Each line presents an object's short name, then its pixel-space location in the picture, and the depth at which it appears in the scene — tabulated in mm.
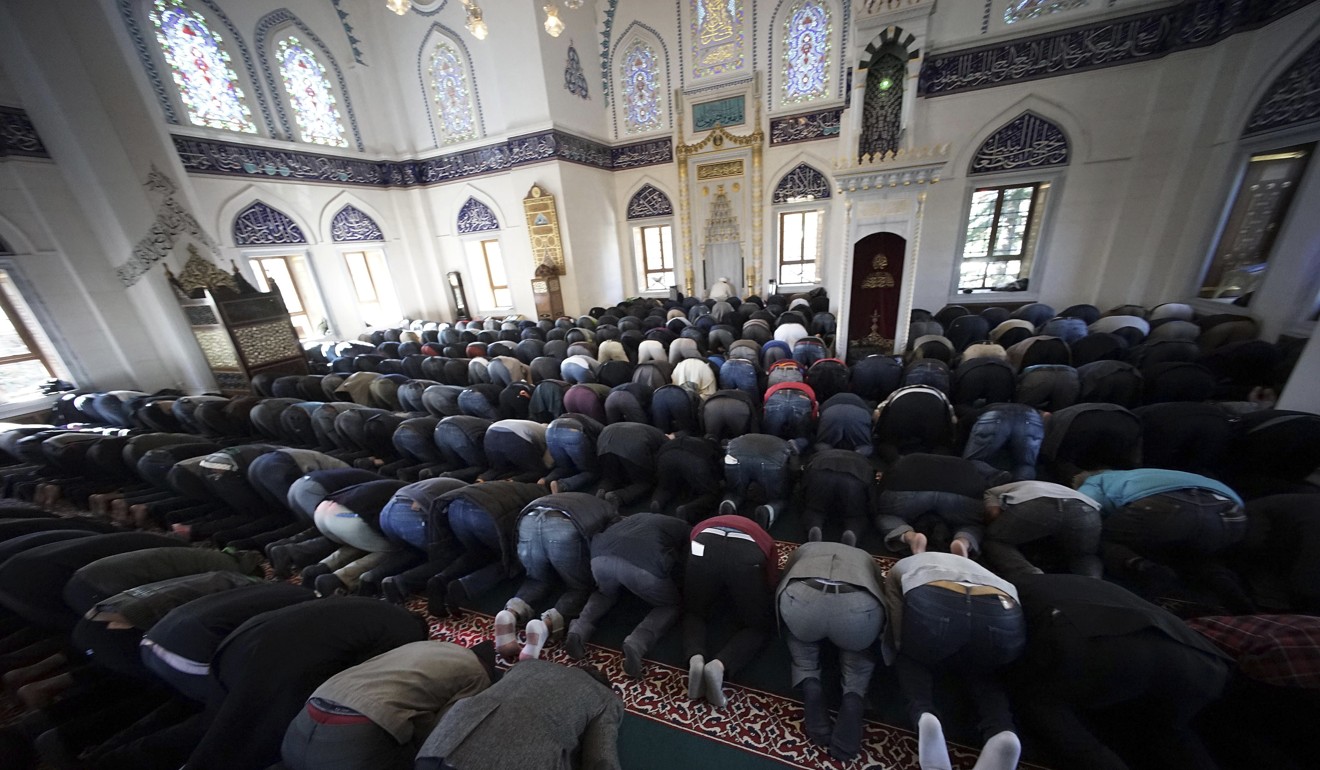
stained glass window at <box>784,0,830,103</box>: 8195
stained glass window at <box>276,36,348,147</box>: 8102
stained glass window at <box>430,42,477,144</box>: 9102
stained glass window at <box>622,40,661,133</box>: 9531
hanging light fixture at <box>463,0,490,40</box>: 4090
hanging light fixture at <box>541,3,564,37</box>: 4125
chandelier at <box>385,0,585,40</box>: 4062
